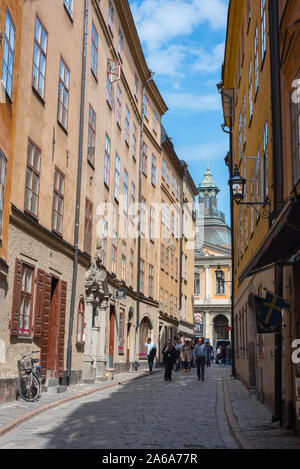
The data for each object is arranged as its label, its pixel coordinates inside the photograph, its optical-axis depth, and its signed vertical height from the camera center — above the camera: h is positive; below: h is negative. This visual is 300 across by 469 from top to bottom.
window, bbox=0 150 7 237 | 13.00 +3.79
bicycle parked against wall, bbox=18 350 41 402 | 14.38 -0.40
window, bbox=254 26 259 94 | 17.28 +8.54
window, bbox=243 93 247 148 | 22.34 +8.63
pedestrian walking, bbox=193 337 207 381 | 25.49 +0.45
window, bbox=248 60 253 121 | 19.19 +8.15
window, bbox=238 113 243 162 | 24.73 +8.84
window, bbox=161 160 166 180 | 44.38 +13.60
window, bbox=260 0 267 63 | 15.39 +8.41
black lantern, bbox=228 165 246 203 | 13.55 +3.81
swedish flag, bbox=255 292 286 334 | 10.09 +0.87
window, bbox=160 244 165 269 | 42.78 +7.39
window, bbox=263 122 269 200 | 14.52 +4.87
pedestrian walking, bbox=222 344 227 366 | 52.25 +1.04
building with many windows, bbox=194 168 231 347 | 83.00 +9.64
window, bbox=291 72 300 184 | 10.66 +4.07
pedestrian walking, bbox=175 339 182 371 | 36.02 +0.81
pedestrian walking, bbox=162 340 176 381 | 25.23 +0.25
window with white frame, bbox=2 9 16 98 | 12.98 +6.38
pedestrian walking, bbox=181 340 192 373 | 35.41 +0.65
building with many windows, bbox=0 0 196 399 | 15.19 +5.48
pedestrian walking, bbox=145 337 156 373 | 30.63 +0.62
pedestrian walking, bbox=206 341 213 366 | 42.63 +0.64
